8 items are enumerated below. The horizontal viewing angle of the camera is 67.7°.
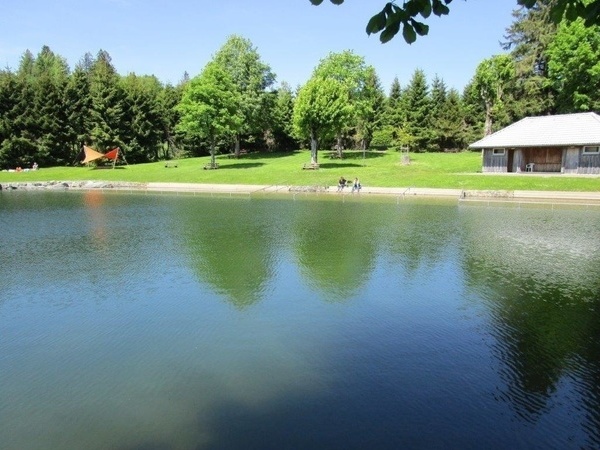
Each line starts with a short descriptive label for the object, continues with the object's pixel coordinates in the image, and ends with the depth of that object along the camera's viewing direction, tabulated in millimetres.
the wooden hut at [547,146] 34978
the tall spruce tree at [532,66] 50656
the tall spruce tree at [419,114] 57812
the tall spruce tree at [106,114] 53312
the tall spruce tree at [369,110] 54469
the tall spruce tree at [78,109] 54625
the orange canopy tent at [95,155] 50812
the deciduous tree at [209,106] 45500
